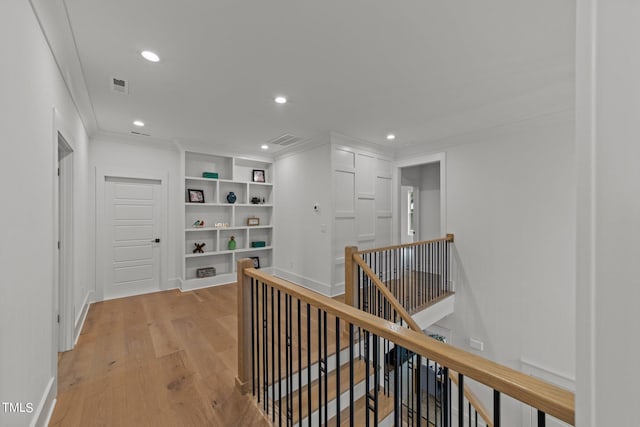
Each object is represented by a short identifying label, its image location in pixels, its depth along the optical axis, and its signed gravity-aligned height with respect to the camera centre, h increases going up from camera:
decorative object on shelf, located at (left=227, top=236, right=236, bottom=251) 5.20 -0.66
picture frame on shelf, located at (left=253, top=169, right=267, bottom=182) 5.64 +0.78
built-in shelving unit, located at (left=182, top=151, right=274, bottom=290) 4.87 -0.08
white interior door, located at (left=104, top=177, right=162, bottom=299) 4.19 -0.41
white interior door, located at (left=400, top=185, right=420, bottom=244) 6.35 +0.01
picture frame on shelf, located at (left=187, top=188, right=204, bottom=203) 4.82 +0.30
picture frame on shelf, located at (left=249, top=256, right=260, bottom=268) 5.63 -1.04
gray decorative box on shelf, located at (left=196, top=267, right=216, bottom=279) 4.84 -1.12
